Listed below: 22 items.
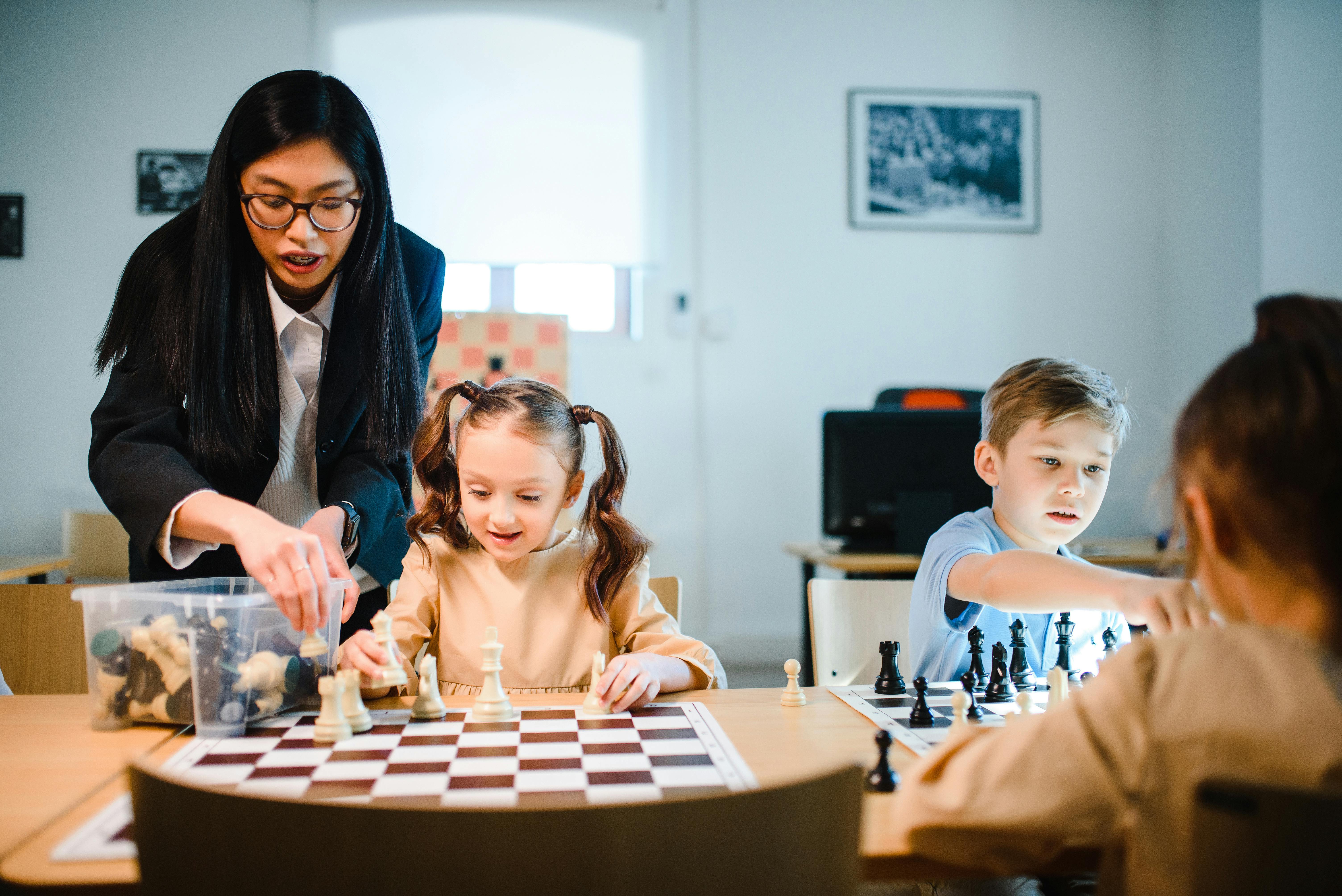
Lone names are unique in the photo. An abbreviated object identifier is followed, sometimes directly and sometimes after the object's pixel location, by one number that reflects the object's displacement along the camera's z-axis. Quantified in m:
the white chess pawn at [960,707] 1.24
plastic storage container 1.17
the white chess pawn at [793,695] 1.40
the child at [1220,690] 0.74
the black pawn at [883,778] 1.00
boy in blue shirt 1.67
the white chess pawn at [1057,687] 1.30
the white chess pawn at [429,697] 1.29
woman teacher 1.52
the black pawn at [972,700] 1.31
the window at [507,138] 4.62
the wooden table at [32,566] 3.21
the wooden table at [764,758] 0.80
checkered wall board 4.40
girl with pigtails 1.69
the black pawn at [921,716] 1.28
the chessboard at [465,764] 0.94
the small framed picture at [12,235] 4.59
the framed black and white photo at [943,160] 4.86
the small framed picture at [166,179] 4.62
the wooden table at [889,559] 3.16
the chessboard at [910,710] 1.22
